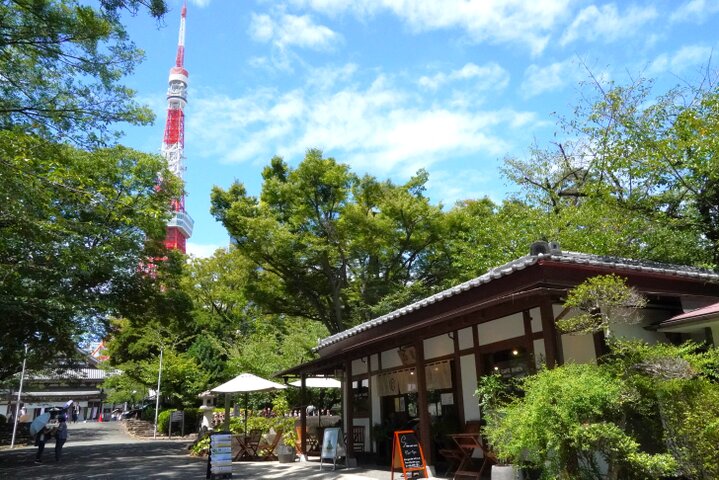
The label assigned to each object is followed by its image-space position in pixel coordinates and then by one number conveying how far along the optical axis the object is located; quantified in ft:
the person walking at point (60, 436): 56.88
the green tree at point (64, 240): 28.50
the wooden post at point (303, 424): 48.19
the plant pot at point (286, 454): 47.68
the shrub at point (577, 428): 18.15
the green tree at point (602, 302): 20.38
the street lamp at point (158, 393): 92.12
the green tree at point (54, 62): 26.94
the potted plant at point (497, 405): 22.85
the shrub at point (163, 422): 96.58
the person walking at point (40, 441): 54.33
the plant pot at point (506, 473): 22.82
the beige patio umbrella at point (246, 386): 48.57
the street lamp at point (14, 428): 84.50
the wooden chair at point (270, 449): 51.90
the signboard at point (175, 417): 93.61
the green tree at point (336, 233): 75.05
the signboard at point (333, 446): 39.01
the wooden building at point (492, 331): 24.38
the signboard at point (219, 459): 36.24
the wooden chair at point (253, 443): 51.85
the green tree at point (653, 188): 37.83
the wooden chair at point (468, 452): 27.66
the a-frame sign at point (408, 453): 29.50
